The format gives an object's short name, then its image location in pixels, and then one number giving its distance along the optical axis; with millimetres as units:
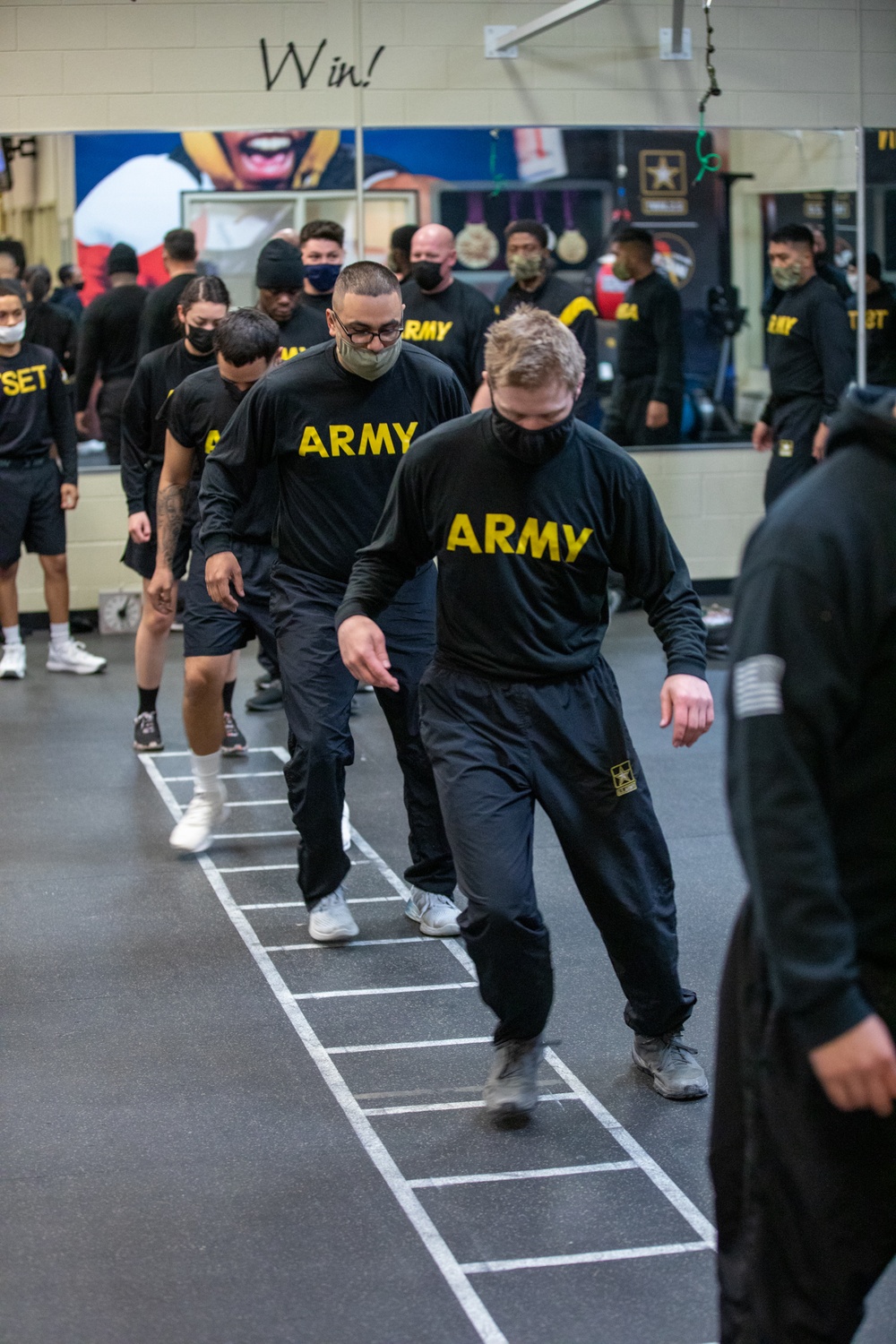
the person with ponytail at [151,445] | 6340
